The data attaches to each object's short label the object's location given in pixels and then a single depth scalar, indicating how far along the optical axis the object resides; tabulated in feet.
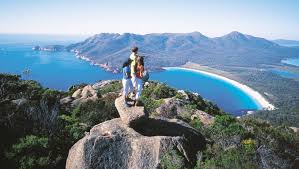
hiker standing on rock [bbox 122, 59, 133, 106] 43.25
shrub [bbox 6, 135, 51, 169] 43.33
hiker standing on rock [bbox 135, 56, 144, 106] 42.68
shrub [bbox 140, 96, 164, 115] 79.97
